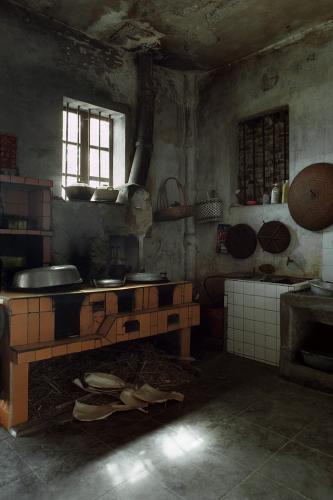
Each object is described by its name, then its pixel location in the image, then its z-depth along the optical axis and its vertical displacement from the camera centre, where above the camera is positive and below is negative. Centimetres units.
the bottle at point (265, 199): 492 +68
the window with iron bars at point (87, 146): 457 +138
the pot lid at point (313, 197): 421 +62
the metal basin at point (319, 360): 339 -112
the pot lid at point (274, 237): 468 +14
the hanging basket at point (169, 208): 482 +55
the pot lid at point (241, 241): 505 +9
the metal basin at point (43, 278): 306 -28
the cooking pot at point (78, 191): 409 +65
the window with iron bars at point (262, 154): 499 +139
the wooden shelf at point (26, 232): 340 +14
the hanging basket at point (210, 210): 516 +56
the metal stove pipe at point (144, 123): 482 +176
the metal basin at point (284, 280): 431 -41
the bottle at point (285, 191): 467 +76
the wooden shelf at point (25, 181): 340 +66
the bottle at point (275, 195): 479 +72
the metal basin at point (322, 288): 353 -43
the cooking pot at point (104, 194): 435 +66
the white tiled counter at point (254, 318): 406 -87
